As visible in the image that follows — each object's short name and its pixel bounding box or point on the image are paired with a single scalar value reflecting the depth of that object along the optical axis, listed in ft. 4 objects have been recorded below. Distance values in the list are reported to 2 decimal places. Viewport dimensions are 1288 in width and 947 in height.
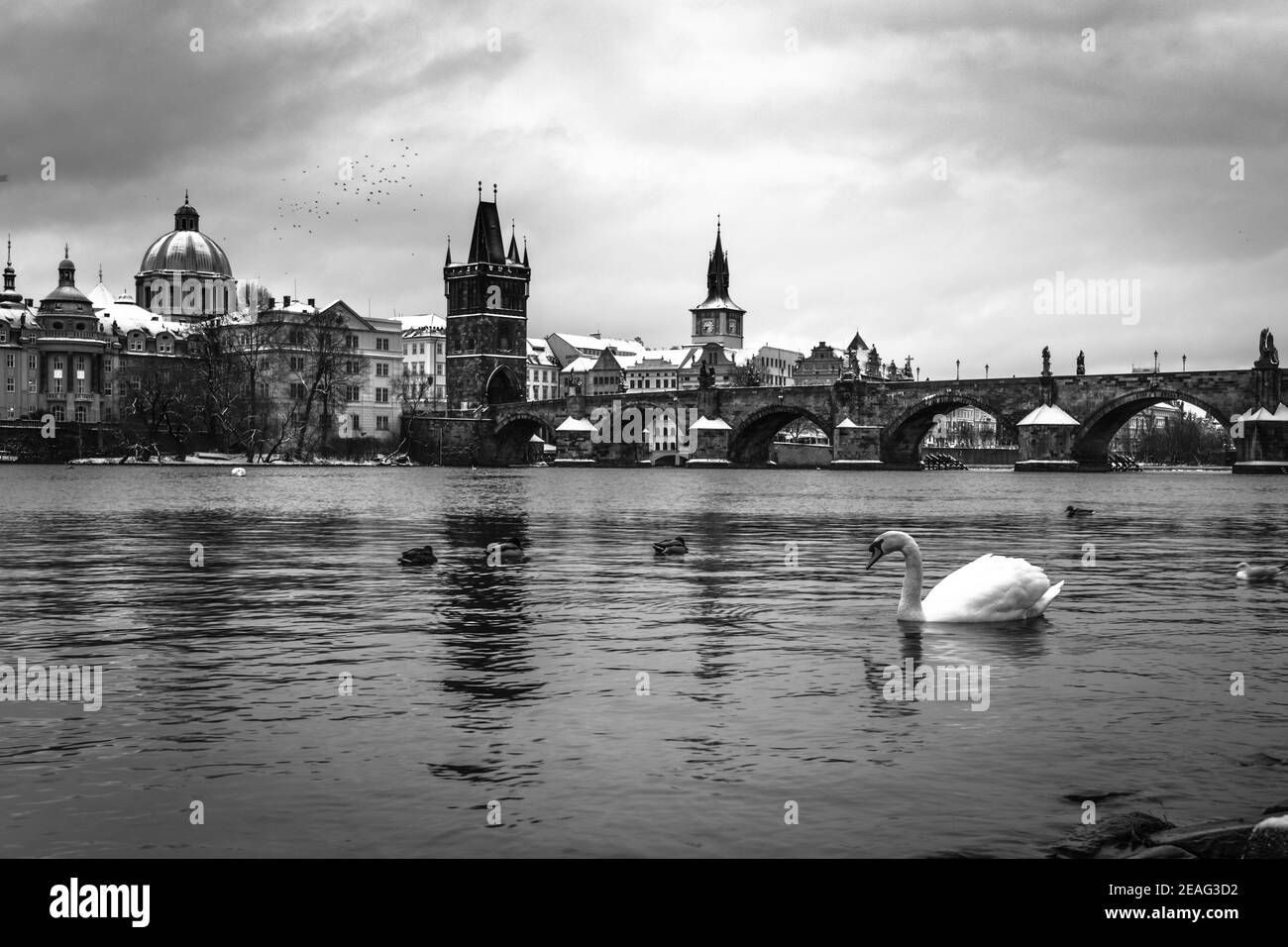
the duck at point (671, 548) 73.10
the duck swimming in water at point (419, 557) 66.74
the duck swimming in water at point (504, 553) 70.33
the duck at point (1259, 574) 58.75
